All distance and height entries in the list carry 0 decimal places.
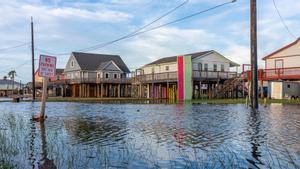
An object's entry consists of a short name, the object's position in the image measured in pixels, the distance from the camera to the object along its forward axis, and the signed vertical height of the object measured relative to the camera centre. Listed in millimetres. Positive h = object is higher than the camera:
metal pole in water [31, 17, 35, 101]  53919 +6571
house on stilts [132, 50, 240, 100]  48938 +1845
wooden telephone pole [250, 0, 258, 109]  25156 +2830
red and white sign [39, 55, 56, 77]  16906 +1170
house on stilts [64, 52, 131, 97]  69812 +2867
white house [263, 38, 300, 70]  42031 +3886
